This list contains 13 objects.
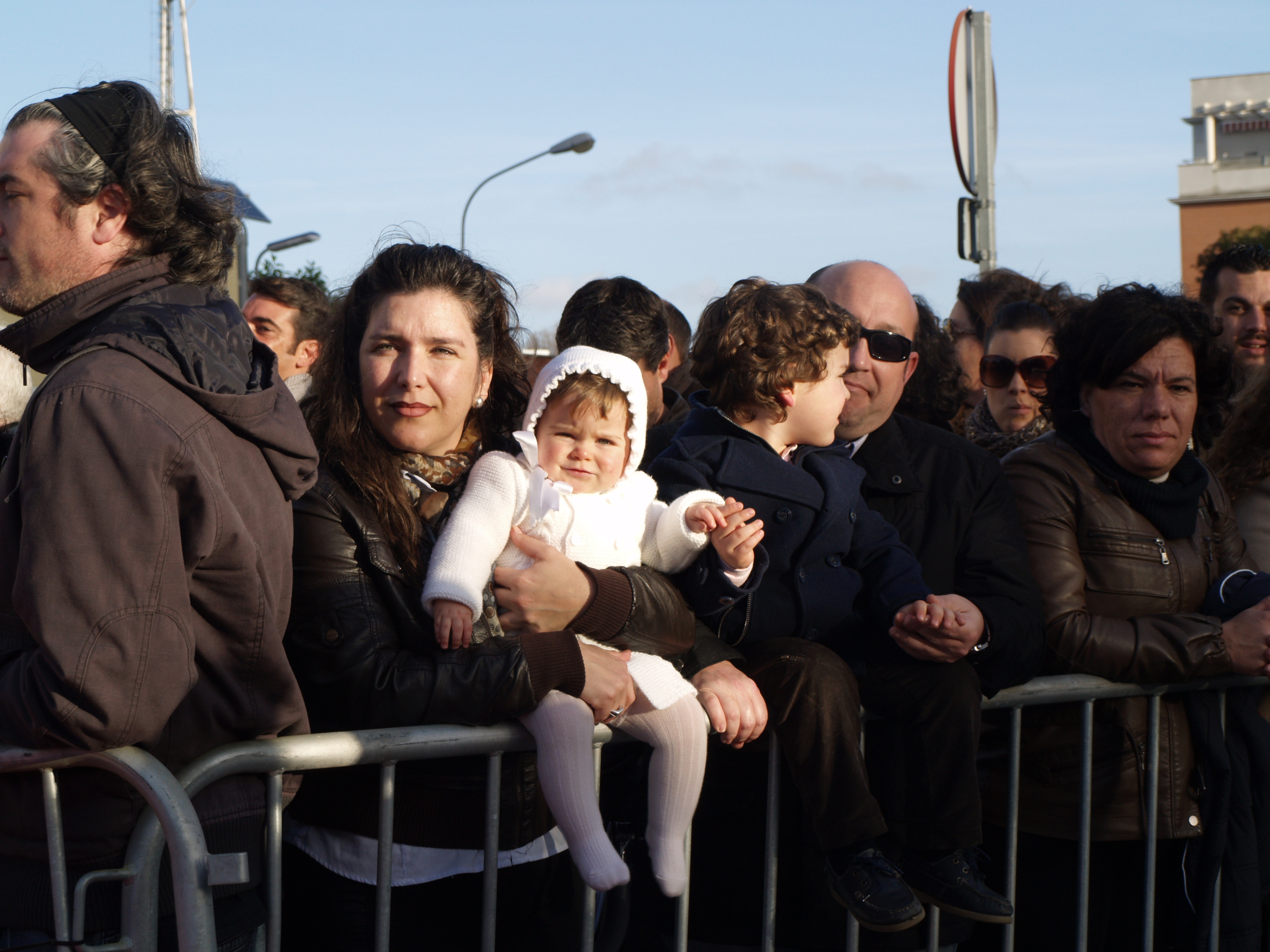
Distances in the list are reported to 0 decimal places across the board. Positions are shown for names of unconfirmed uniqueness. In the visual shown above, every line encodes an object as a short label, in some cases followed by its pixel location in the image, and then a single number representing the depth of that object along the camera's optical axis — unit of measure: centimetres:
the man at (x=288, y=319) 708
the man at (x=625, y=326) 466
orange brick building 6097
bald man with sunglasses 303
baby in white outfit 257
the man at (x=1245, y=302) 543
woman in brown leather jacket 339
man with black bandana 199
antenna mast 3073
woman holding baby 253
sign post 621
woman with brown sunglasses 525
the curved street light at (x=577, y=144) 2402
